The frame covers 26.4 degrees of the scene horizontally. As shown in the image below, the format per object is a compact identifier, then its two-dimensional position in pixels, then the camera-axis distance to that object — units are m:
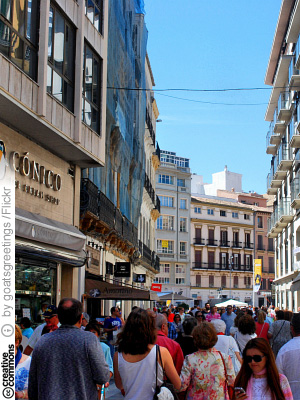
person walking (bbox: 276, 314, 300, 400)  6.11
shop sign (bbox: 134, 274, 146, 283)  32.66
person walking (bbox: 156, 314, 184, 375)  6.88
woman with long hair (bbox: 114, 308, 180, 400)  5.14
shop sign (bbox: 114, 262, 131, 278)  25.59
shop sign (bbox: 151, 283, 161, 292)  35.58
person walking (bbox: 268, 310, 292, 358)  10.56
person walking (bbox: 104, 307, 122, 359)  15.65
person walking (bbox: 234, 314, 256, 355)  9.55
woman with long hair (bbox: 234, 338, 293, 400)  5.03
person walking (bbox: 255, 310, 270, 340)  11.47
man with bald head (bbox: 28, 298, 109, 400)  4.95
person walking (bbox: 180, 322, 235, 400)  5.90
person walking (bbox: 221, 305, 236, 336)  19.30
